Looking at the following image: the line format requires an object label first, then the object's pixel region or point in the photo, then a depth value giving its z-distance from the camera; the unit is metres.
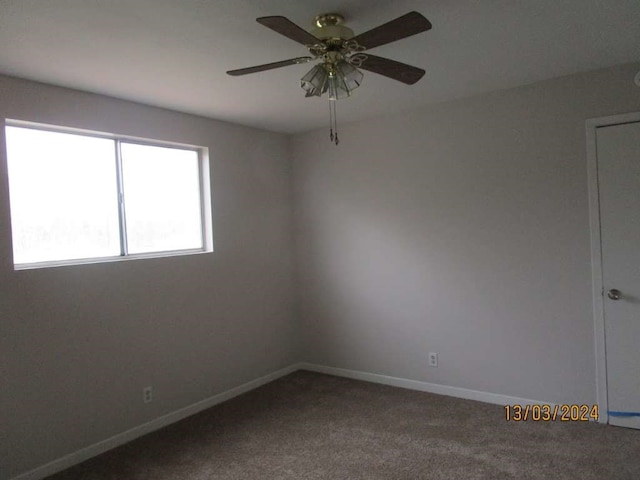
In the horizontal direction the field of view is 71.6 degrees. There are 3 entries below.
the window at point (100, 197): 2.82
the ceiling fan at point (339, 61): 1.90
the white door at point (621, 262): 3.02
